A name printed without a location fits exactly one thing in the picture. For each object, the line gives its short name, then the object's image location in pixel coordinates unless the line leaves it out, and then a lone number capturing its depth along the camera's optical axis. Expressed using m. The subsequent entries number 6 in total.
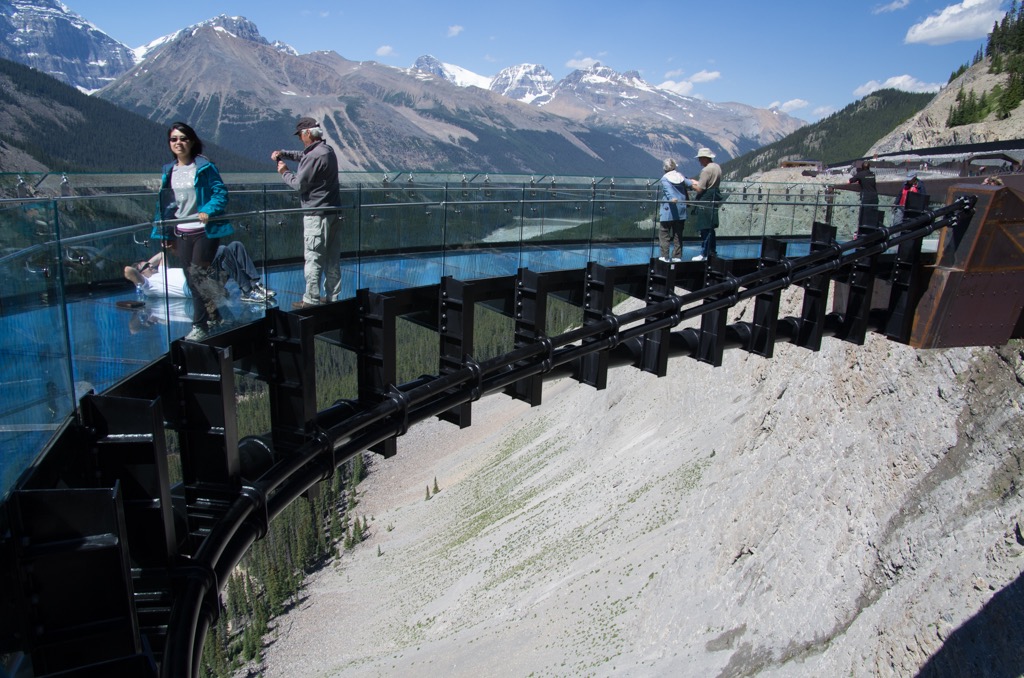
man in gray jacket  9.48
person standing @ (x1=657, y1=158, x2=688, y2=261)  14.62
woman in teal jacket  7.52
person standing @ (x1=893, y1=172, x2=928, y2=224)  16.59
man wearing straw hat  15.36
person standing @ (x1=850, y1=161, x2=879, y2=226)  18.75
